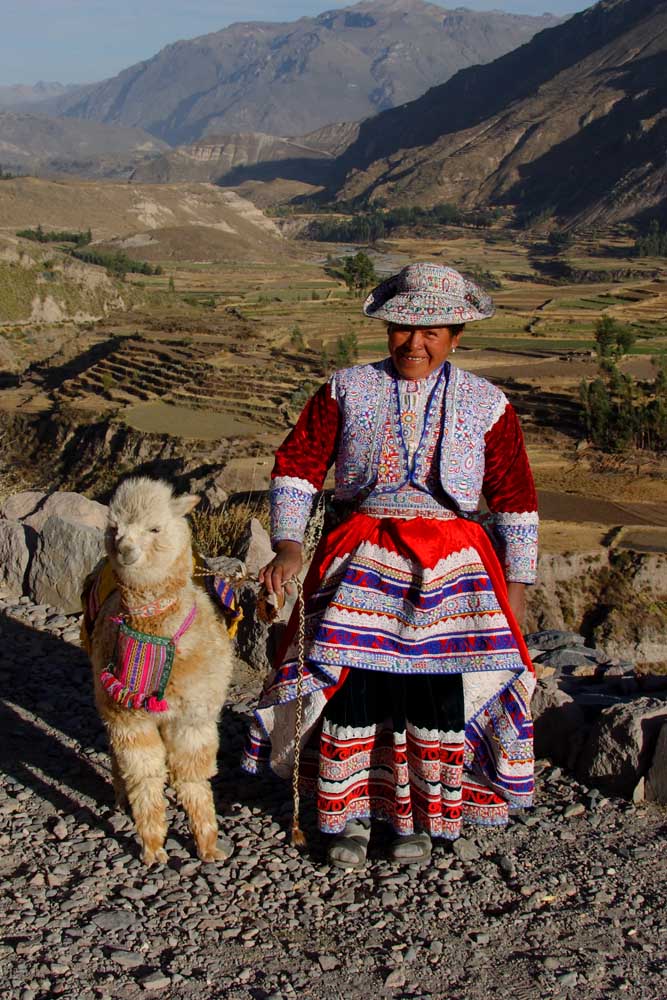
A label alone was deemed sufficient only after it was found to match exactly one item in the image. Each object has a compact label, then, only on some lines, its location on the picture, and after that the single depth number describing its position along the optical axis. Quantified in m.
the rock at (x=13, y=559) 6.14
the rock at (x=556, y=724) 4.03
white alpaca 3.12
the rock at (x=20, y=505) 6.69
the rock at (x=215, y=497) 8.38
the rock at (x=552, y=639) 6.84
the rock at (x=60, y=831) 3.55
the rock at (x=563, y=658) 5.53
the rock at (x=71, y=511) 6.27
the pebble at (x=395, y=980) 2.75
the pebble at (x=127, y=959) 2.79
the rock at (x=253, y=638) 5.05
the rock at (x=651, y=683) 4.81
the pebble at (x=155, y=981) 2.68
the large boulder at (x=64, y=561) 5.88
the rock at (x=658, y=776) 3.64
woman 3.21
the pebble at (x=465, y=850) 3.44
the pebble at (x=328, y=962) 2.83
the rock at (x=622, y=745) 3.71
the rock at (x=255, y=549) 5.69
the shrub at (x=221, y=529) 6.51
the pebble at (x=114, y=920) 2.98
